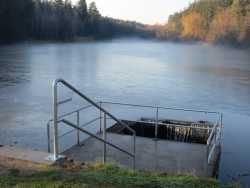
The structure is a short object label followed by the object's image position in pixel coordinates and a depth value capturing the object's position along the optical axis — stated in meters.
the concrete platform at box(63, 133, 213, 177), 7.71
